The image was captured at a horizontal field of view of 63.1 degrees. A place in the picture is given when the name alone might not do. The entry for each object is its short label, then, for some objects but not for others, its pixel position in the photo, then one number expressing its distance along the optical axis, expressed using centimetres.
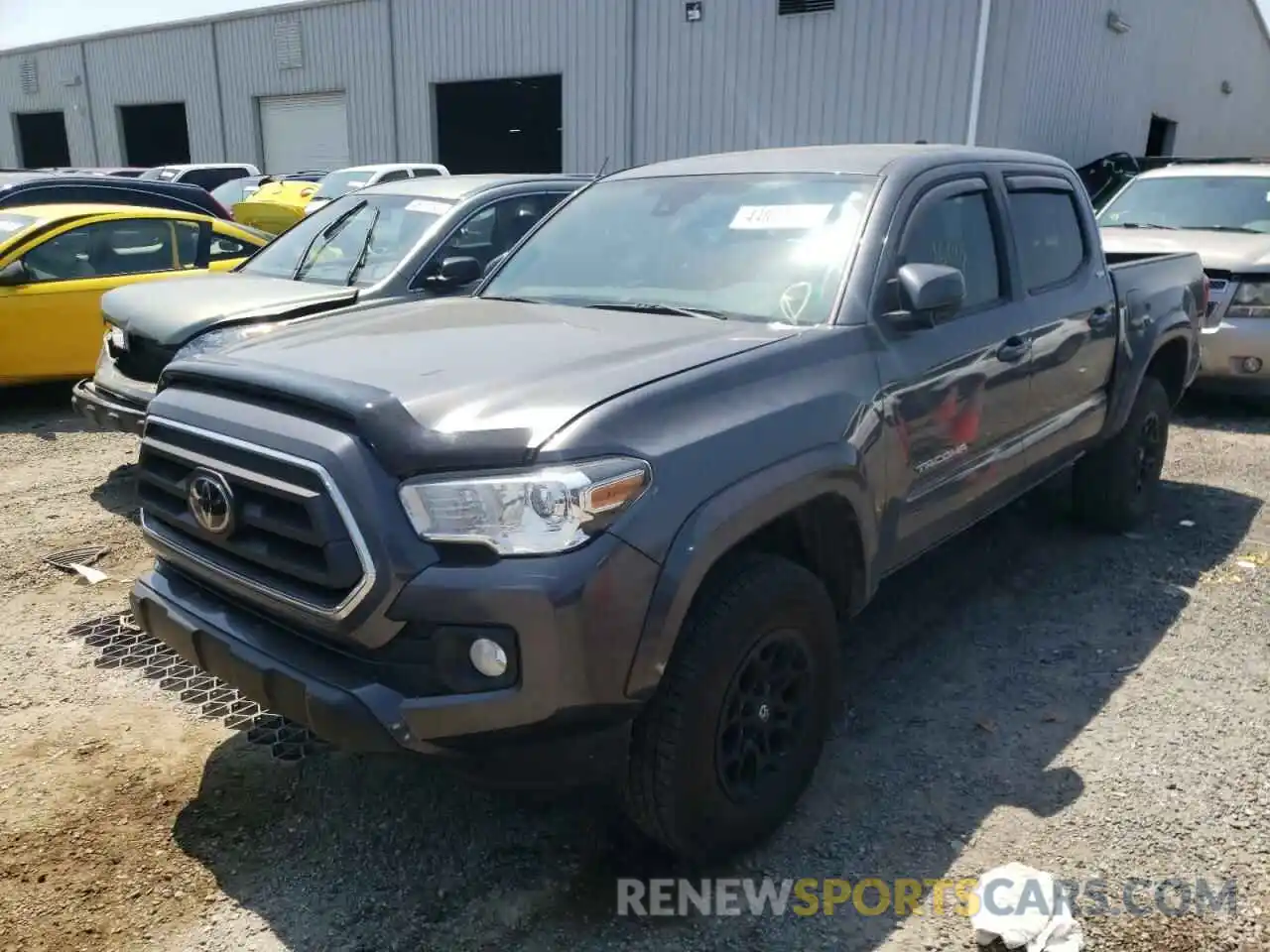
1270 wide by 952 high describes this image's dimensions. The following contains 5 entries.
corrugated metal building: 1481
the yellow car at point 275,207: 1420
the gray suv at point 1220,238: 747
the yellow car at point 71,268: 736
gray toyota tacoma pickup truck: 229
